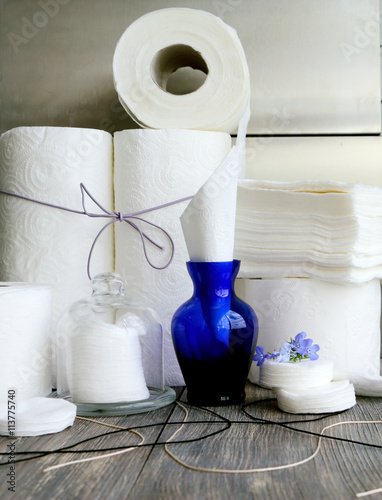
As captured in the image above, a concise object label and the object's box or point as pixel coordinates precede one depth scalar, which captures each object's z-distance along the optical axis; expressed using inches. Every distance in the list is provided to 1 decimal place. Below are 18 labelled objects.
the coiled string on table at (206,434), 17.0
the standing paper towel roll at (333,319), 24.5
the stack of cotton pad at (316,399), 20.7
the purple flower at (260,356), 23.3
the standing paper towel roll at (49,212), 25.7
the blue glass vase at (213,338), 21.7
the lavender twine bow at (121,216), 25.6
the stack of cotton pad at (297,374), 21.6
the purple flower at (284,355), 22.8
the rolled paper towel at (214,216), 21.2
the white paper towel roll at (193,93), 26.4
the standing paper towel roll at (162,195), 26.0
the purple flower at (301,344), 23.0
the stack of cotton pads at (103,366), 21.3
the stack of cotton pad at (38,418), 18.6
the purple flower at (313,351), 22.8
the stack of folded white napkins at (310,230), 23.8
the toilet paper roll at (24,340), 21.3
